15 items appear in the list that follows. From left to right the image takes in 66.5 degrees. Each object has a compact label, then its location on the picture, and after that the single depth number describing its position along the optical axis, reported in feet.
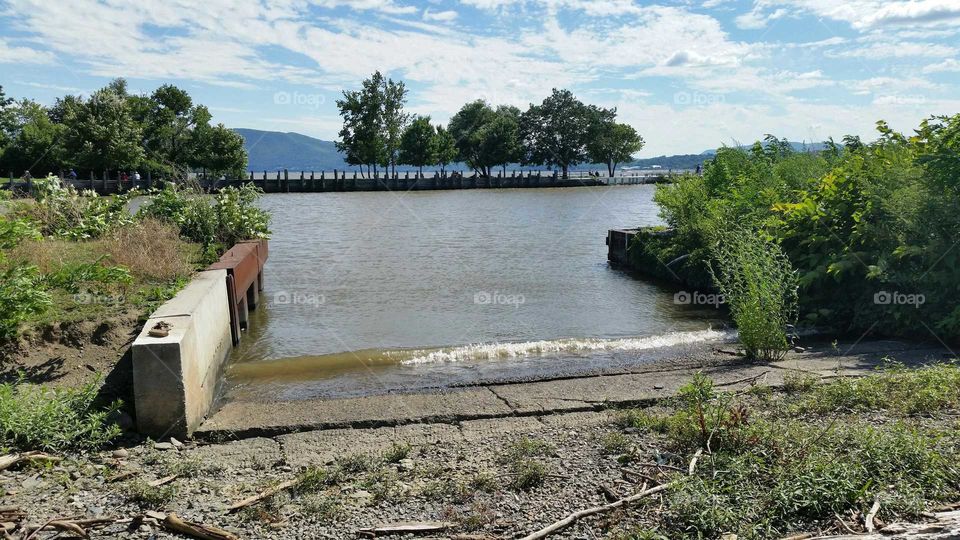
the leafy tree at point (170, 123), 246.68
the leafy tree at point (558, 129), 406.82
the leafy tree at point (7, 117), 234.15
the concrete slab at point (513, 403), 22.35
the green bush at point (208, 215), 48.29
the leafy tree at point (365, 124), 331.98
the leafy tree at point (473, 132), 373.20
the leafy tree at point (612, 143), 413.18
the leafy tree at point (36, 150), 202.39
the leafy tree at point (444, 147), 347.97
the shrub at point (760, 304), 28.91
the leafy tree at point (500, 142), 370.32
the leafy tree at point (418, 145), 341.21
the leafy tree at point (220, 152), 254.88
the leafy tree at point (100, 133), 199.52
